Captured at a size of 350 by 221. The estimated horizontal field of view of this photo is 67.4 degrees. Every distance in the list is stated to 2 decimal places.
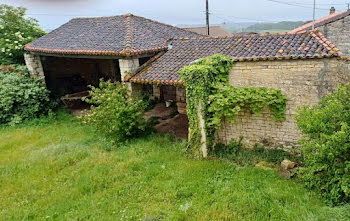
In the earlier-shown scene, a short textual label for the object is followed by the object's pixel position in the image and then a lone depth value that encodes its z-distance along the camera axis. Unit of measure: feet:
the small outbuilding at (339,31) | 45.44
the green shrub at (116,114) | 29.06
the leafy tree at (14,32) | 48.75
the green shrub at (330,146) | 16.47
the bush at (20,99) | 40.14
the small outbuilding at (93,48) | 34.92
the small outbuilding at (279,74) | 22.33
